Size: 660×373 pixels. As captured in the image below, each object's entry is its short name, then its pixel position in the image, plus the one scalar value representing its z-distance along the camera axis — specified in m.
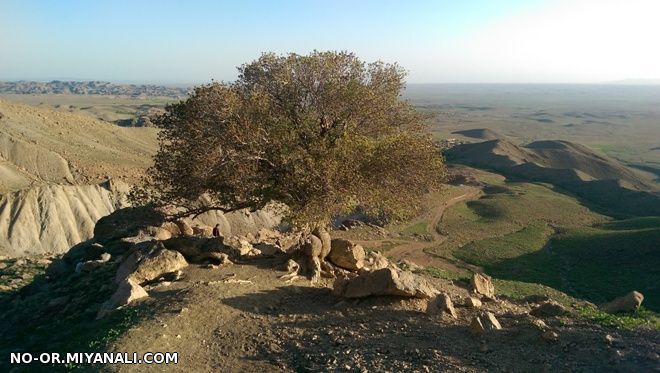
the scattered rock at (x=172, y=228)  25.72
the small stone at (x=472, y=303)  16.20
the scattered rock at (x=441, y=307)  14.98
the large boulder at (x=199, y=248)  19.50
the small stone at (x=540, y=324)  13.93
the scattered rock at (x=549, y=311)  15.77
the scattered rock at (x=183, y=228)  26.11
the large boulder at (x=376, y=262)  21.37
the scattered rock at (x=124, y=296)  15.64
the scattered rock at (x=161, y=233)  24.20
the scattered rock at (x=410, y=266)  27.13
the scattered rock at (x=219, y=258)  18.92
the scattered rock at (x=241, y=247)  20.08
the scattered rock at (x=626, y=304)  18.72
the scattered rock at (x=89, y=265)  22.06
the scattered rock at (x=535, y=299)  20.04
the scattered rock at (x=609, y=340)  13.00
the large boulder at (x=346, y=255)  19.97
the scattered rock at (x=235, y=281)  16.97
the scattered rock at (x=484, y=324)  13.80
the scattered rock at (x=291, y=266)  18.78
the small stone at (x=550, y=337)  13.28
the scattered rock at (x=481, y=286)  20.25
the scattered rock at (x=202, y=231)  27.35
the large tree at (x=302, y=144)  17.81
